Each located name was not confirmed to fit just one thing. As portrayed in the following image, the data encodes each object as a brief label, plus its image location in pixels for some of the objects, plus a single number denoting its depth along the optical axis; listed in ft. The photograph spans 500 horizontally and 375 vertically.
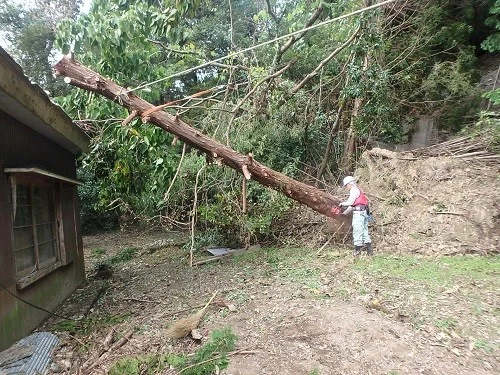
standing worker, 21.57
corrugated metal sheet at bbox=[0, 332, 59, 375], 10.16
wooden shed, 12.48
